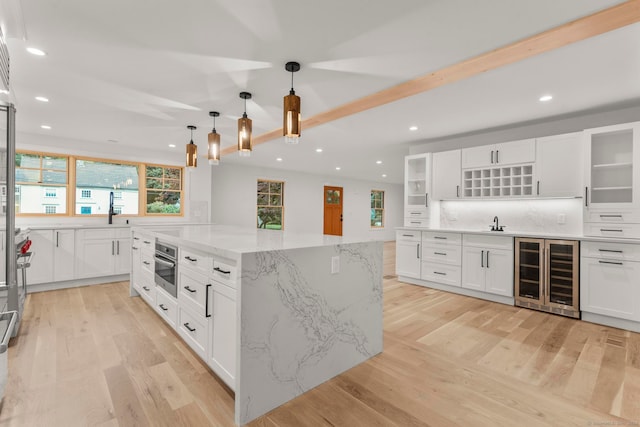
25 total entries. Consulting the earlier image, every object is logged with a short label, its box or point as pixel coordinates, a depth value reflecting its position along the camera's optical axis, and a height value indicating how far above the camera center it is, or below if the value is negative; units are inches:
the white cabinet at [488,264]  148.3 -24.7
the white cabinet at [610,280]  116.7 -25.3
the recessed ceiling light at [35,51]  87.5 +47.8
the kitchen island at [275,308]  66.4 -24.9
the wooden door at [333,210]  387.2 +6.1
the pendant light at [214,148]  121.3 +26.8
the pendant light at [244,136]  104.9 +27.4
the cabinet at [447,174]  179.3 +25.7
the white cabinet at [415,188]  197.8 +19.0
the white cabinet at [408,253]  186.4 -24.3
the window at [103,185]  200.1 +18.7
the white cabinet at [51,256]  164.9 -25.8
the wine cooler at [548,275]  130.6 -27.0
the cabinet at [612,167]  124.1 +22.8
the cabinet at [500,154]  152.0 +34.1
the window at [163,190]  228.7 +17.8
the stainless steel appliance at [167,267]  99.3 -19.8
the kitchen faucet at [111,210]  203.2 +1.1
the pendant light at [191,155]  136.4 +26.5
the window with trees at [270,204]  332.5 +11.0
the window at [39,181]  179.9 +18.5
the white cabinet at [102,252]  179.2 -25.4
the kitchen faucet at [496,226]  169.6 -5.5
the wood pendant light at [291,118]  89.0 +29.1
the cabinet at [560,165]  138.0 +25.0
